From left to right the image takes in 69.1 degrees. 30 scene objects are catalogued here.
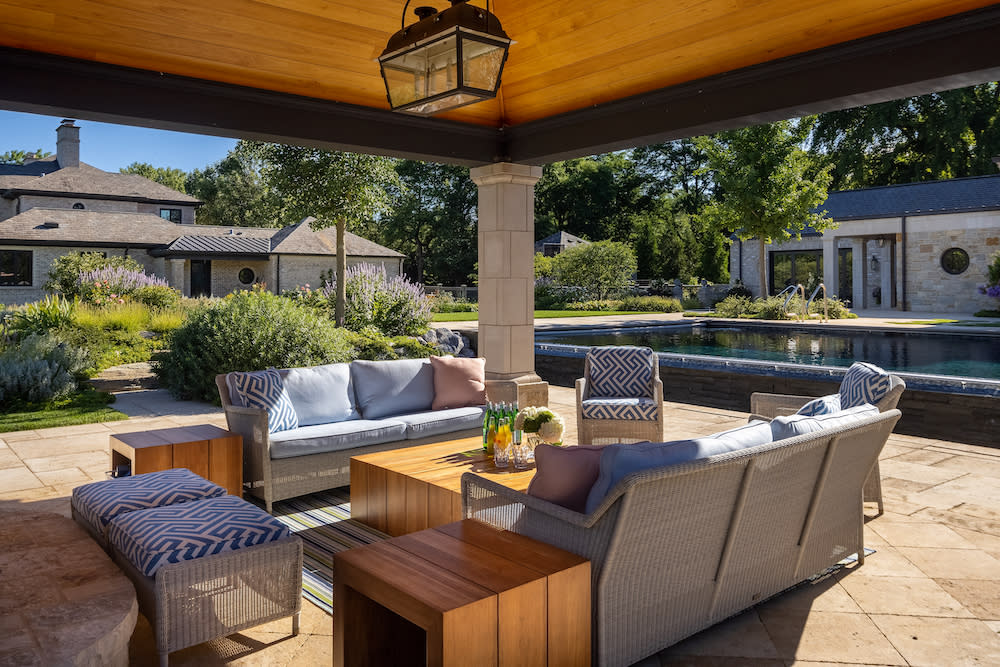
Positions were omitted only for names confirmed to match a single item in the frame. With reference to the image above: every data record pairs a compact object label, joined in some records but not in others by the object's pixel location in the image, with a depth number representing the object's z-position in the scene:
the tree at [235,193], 36.31
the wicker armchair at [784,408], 4.21
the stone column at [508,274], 6.31
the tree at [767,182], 18.70
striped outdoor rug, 3.41
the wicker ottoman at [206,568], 2.53
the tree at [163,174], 44.03
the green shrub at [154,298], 13.97
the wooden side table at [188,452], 4.09
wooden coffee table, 3.66
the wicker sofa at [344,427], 4.47
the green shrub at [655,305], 22.33
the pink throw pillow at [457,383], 5.53
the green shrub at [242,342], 8.02
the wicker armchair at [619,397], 5.50
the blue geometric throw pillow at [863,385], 3.87
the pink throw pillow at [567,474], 2.56
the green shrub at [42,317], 10.36
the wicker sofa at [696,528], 2.39
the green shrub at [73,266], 18.47
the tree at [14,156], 40.64
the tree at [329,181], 12.11
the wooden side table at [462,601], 2.07
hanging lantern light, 2.85
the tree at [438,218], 33.44
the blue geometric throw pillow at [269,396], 4.67
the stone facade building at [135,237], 21.19
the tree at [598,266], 24.05
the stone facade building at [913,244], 18.70
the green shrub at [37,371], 7.89
